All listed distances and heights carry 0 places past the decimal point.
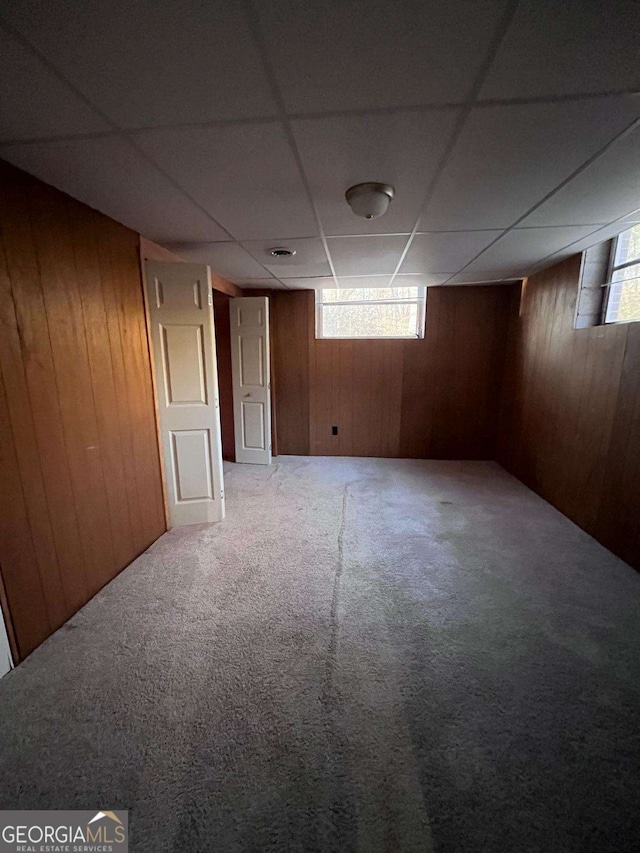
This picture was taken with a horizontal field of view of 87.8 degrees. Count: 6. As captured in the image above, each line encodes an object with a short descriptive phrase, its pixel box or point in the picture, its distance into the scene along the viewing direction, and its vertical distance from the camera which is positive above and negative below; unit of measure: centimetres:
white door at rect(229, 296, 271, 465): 408 -17
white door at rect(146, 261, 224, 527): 248 -18
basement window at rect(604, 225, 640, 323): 244 +63
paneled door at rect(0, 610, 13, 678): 148 -128
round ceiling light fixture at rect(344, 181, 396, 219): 165 +83
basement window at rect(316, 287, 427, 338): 442 +69
